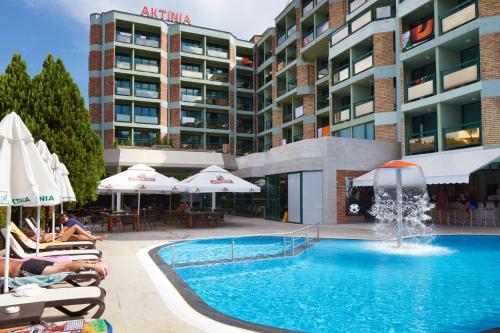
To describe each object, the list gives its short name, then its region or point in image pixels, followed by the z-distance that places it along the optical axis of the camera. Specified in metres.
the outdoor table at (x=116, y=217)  17.97
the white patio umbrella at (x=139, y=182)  18.36
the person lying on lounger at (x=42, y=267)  6.49
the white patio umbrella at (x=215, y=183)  19.97
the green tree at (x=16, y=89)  14.06
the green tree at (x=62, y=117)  15.27
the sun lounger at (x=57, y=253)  7.46
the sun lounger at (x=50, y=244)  8.48
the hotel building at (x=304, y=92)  21.19
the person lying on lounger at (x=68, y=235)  10.59
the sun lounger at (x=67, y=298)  4.70
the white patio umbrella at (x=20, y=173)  5.00
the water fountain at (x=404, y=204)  18.52
